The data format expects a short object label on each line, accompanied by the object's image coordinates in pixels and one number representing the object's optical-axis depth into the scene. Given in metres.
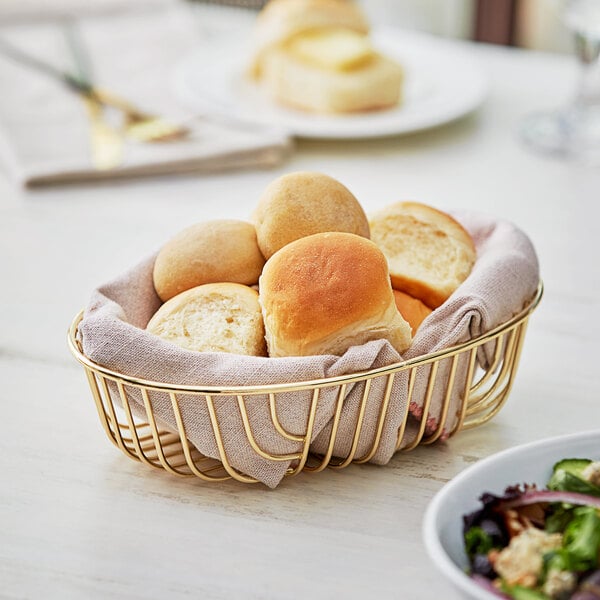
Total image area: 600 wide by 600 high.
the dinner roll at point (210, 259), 0.95
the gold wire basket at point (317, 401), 0.88
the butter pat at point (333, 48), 1.43
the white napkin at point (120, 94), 1.39
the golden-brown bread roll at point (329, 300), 0.89
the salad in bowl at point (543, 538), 0.80
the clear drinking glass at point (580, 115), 1.36
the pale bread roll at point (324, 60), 1.43
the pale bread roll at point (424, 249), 0.96
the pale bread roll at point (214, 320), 0.91
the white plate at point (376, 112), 1.42
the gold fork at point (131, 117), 1.42
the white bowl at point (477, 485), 0.80
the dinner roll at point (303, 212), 0.94
